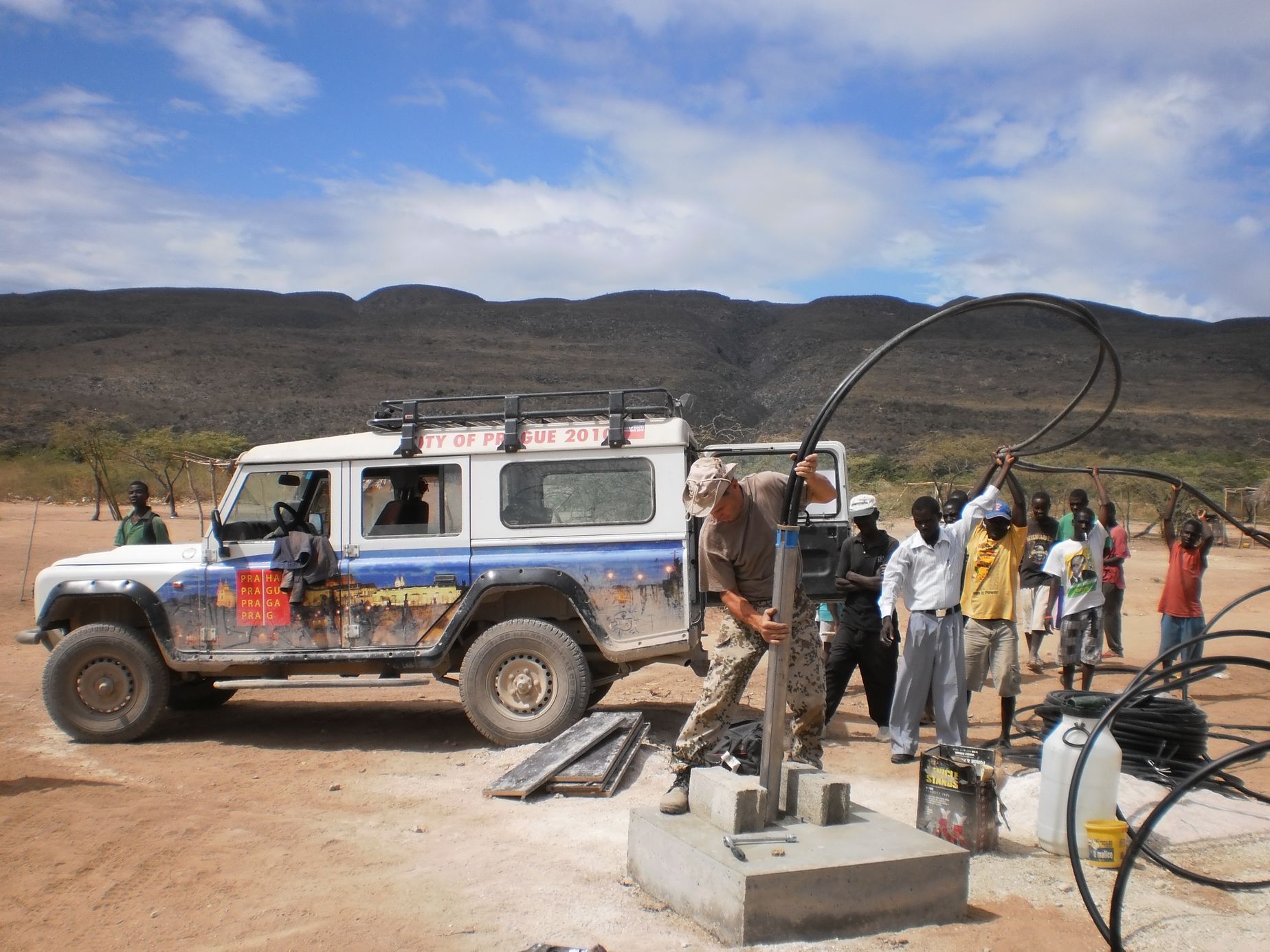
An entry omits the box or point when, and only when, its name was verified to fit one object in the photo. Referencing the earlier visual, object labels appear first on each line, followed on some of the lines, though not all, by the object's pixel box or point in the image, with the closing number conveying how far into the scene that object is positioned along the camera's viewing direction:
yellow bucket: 4.56
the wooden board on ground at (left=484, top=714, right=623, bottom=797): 5.84
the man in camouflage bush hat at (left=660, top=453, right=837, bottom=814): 4.82
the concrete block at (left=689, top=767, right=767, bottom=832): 4.16
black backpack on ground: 5.14
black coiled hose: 3.26
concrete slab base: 3.80
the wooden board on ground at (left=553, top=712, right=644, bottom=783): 5.91
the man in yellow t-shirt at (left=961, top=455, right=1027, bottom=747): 6.80
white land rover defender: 6.88
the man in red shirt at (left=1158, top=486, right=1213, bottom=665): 8.41
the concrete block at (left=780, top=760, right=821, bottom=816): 4.47
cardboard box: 4.83
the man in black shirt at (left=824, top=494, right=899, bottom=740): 7.33
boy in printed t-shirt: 8.08
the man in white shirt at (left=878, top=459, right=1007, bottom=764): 6.44
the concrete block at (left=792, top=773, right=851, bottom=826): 4.33
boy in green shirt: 8.90
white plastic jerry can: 4.67
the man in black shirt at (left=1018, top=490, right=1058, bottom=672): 9.72
